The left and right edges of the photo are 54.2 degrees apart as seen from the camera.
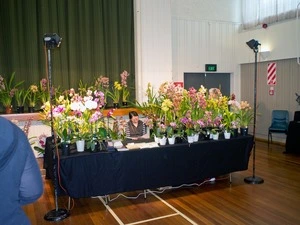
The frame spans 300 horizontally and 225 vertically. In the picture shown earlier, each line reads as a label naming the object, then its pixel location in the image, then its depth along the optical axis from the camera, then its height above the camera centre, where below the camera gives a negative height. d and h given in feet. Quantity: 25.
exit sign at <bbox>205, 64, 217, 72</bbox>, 25.68 +2.30
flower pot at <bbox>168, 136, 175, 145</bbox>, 12.20 -1.93
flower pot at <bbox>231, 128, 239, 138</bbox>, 13.66 -1.85
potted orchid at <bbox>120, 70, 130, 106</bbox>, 21.98 -0.03
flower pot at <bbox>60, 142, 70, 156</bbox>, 10.64 -1.94
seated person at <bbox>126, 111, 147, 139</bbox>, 15.98 -1.85
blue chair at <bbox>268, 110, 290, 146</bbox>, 21.74 -2.24
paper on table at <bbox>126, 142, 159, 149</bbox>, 11.71 -2.06
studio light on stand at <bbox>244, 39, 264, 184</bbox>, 14.24 -4.24
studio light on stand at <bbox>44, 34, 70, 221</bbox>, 10.62 -3.20
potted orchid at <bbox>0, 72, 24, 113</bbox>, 18.69 +0.29
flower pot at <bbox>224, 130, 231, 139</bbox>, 13.46 -1.88
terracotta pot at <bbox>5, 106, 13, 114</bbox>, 18.96 -0.87
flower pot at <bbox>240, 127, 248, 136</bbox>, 14.17 -1.85
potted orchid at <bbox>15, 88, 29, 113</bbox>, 19.38 -0.12
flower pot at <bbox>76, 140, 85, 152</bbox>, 10.87 -1.85
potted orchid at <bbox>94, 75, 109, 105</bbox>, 18.44 +0.69
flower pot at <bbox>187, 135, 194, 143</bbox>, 12.50 -1.94
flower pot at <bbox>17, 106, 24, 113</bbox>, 19.44 -0.84
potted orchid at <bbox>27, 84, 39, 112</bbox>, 19.61 -0.13
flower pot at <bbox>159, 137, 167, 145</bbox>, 12.09 -1.91
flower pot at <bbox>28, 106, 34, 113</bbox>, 19.63 -0.86
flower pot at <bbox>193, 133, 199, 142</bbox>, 12.70 -1.88
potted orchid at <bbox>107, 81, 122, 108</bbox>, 21.50 -0.09
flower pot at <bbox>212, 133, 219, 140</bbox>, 13.17 -1.92
